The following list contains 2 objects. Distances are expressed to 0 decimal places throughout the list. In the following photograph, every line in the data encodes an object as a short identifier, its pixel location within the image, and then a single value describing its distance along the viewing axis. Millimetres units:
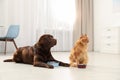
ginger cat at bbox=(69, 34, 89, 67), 2715
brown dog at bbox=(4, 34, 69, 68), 2817
